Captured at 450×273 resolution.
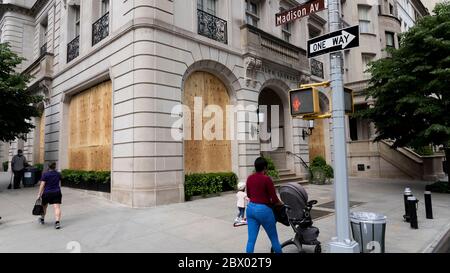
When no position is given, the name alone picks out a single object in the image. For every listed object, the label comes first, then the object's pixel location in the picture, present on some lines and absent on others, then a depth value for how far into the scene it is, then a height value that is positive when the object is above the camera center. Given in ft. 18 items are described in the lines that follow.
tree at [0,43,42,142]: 44.62 +9.29
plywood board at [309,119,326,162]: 62.34 +2.97
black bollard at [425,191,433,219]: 26.89 -4.41
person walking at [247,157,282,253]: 15.58 -2.37
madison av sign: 22.58 +11.83
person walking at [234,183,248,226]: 25.51 -3.85
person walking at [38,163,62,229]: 25.38 -2.30
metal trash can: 16.84 -4.17
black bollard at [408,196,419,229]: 23.12 -4.45
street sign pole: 15.93 -0.74
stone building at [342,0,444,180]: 61.77 +11.97
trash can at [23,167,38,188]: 50.64 -2.33
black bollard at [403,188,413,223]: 25.42 -3.56
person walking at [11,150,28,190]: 49.15 -0.65
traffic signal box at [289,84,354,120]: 16.58 +2.88
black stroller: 17.51 -3.37
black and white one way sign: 16.12 +6.10
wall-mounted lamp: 56.32 +4.56
